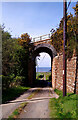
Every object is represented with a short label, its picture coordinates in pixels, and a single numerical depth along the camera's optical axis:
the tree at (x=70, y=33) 10.85
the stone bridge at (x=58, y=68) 9.99
